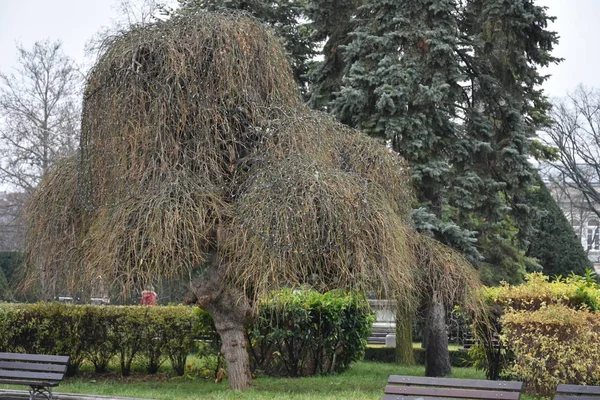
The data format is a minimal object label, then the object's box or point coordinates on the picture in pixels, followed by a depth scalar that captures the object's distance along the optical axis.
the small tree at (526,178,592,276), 28.50
